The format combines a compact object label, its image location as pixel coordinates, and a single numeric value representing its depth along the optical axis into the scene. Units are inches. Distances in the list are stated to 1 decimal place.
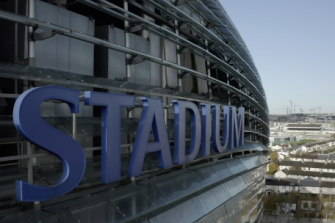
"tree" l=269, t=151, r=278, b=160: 4929.9
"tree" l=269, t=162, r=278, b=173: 4231.8
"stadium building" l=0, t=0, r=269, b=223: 323.7
